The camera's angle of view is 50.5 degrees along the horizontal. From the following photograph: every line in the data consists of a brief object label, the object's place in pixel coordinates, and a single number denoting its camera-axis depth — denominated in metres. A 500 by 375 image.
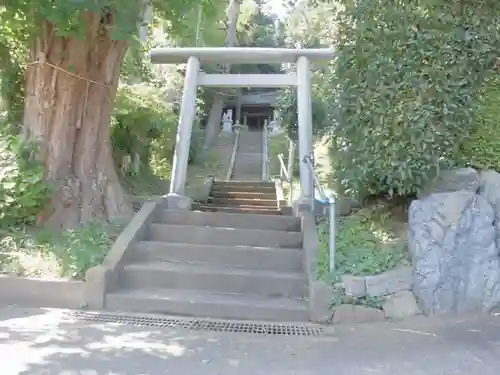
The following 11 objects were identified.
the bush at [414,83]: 5.50
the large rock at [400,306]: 4.86
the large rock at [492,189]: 5.39
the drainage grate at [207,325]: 4.61
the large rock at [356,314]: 4.84
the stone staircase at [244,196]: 9.94
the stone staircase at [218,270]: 5.12
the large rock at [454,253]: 4.93
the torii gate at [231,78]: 7.87
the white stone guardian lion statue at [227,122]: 25.82
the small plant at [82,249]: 5.39
